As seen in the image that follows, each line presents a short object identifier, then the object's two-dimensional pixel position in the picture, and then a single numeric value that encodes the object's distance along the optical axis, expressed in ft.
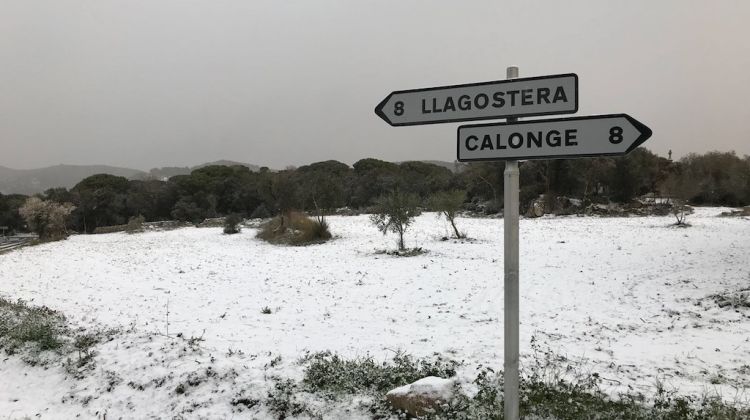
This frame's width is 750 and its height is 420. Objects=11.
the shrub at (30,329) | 20.03
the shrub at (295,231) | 74.49
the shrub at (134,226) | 108.58
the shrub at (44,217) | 94.48
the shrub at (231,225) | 93.68
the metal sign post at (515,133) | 8.85
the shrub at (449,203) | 66.42
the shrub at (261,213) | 128.36
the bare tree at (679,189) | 79.25
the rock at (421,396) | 12.65
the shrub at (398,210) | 59.52
